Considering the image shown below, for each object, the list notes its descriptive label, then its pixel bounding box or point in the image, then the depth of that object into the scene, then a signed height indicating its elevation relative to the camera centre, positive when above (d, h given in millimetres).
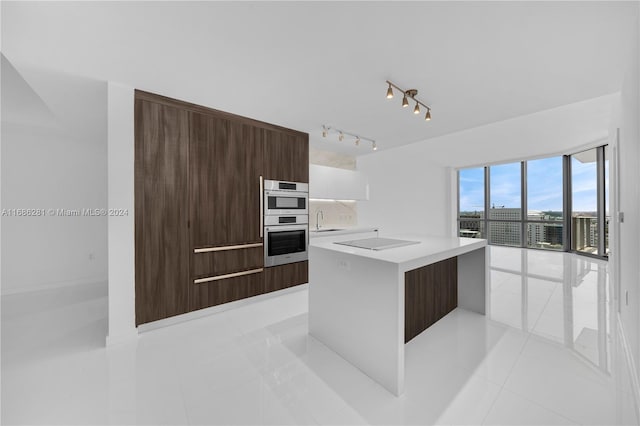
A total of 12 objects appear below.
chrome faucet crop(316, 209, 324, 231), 4680 -26
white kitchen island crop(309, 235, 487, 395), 1558 -601
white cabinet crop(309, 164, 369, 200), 4172 +503
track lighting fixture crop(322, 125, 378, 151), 3637 +1195
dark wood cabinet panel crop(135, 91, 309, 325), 2457 +85
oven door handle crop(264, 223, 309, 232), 3369 -204
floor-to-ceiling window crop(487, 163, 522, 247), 7141 +205
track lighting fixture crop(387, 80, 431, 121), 2306 +1177
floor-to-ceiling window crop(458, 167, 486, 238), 7617 +299
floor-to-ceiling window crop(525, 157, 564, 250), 6223 +210
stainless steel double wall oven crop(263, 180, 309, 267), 3344 -123
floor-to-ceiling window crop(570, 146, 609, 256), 5020 +213
